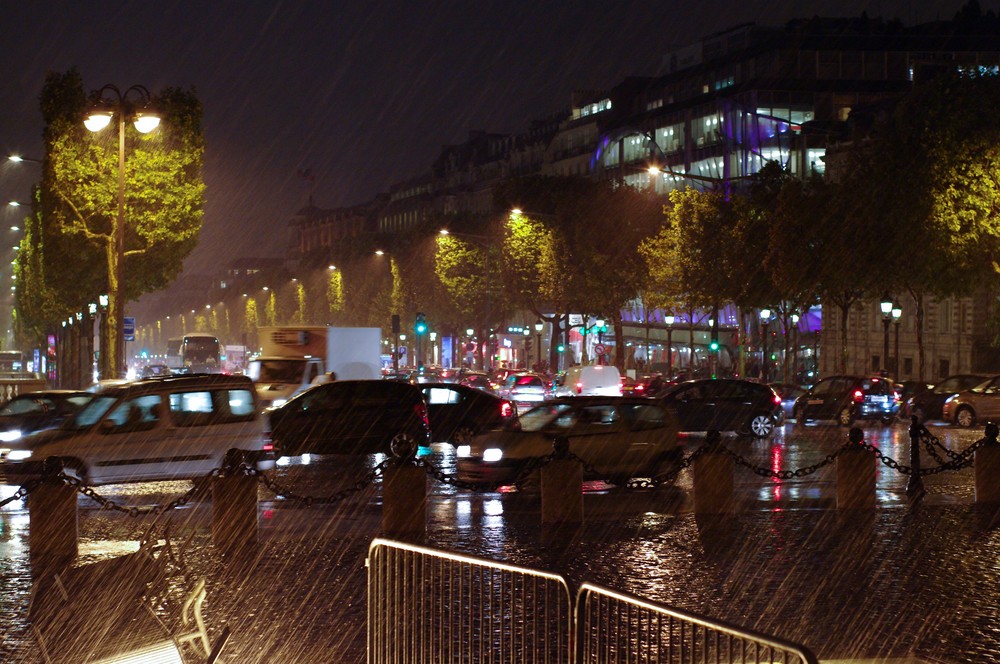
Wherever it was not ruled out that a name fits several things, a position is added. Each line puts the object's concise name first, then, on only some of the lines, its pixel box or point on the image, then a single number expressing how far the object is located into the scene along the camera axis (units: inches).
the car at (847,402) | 1708.9
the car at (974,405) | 1606.8
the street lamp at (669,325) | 2771.9
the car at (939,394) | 1699.1
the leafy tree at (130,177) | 1953.7
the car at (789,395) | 1825.8
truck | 1455.5
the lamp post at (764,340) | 2541.6
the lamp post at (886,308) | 2122.3
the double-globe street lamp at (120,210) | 1289.4
